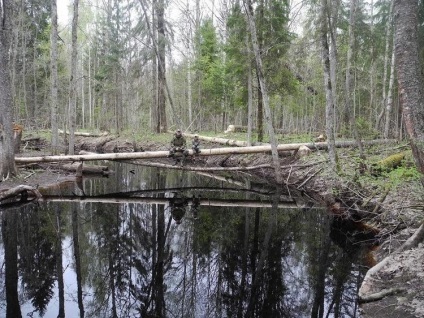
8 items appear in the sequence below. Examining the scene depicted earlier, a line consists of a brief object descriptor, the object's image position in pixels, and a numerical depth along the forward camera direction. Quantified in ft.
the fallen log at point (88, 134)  91.76
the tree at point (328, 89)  31.50
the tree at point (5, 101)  33.78
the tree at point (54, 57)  52.01
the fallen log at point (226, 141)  55.31
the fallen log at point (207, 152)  43.82
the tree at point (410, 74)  14.98
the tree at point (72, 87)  51.06
